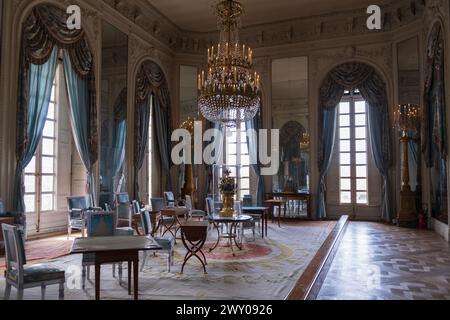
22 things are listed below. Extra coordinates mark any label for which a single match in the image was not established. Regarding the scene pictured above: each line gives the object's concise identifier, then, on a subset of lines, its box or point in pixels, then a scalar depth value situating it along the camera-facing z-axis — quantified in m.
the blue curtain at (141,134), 9.12
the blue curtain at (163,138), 10.37
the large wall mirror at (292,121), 10.48
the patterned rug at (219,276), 3.86
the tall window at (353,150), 10.21
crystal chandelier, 6.06
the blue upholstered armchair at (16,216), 5.62
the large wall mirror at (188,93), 11.25
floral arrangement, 6.46
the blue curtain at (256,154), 10.60
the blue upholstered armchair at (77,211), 6.70
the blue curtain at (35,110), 6.08
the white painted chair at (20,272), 3.08
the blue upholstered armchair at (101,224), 4.49
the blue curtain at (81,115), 7.38
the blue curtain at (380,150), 9.50
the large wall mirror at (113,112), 8.23
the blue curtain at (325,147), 10.20
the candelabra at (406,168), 8.66
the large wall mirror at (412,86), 8.99
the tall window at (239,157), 11.08
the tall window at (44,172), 7.38
